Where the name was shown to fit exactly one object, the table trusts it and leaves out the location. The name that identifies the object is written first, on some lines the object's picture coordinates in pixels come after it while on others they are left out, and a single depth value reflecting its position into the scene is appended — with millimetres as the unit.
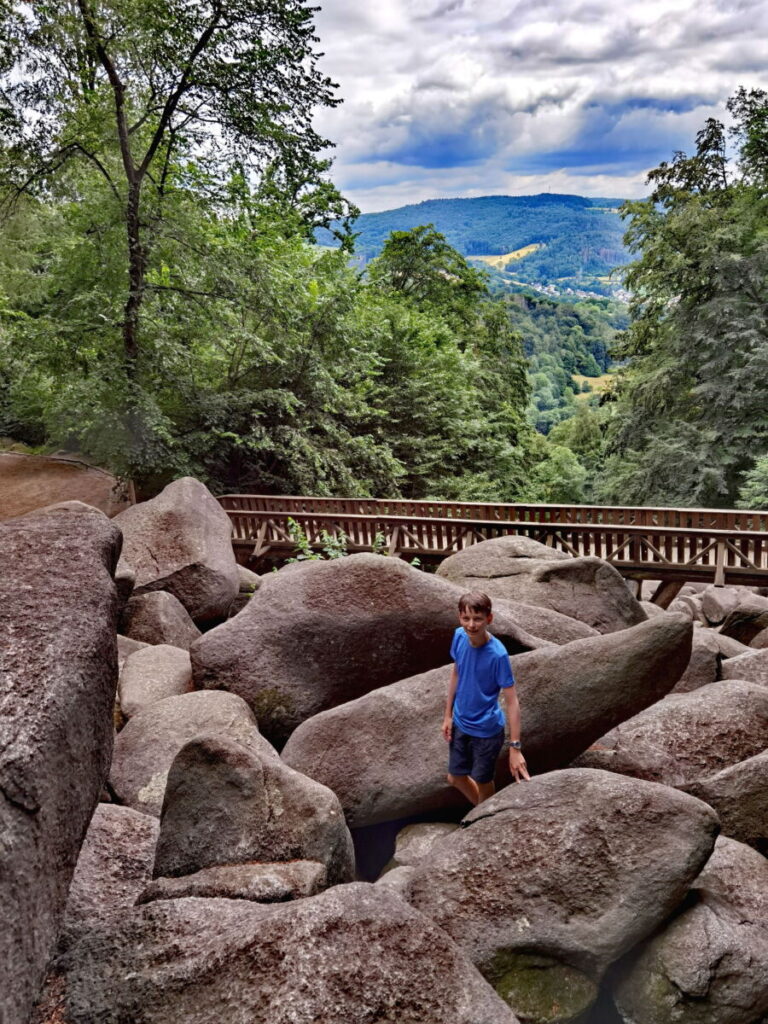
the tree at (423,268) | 30531
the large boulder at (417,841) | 4367
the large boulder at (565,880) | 3309
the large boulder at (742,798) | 4270
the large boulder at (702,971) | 3244
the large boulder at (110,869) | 2953
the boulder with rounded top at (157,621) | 7867
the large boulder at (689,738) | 4992
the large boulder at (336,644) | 6125
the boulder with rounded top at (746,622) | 10547
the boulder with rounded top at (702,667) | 6680
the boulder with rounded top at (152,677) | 5984
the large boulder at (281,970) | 2475
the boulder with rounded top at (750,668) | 6621
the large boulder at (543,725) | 4750
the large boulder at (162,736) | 4793
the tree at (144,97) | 13297
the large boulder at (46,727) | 2309
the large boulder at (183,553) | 9203
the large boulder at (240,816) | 3559
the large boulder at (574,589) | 8289
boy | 4280
